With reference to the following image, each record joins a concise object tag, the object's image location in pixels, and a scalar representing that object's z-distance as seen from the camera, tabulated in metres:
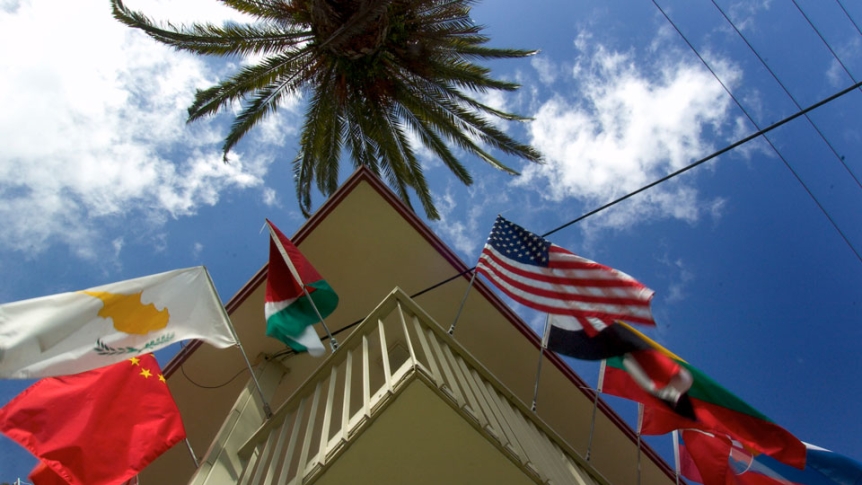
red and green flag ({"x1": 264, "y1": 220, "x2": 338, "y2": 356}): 5.12
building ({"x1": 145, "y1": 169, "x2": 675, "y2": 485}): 4.68
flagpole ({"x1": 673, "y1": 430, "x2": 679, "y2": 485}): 6.39
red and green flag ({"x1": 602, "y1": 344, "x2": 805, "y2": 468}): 5.40
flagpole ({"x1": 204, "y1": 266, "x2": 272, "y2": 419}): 4.97
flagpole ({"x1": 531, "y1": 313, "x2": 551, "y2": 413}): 5.68
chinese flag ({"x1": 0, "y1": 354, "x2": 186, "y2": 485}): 4.00
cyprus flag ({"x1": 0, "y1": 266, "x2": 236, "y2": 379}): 4.03
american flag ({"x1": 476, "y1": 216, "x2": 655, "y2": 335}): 5.36
